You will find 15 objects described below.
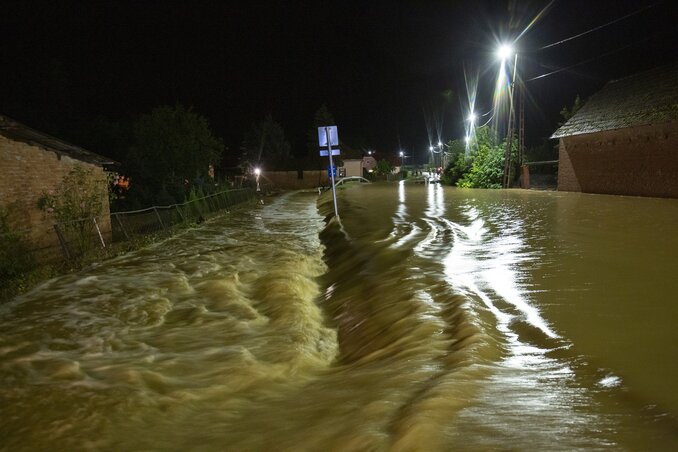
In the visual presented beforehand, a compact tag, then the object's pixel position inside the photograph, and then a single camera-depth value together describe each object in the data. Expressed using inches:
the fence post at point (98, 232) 553.3
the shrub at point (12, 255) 398.6
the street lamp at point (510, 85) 1217.5
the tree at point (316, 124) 3421.8
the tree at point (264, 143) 3213.8
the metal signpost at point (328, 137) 695.1
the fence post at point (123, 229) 595.7
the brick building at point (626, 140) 912.3
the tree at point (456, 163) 1804.0
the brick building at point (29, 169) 557.9
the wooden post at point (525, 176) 1393.9
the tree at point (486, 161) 1517.0
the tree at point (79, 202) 543.2
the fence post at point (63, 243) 481.4
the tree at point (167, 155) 1149.7
